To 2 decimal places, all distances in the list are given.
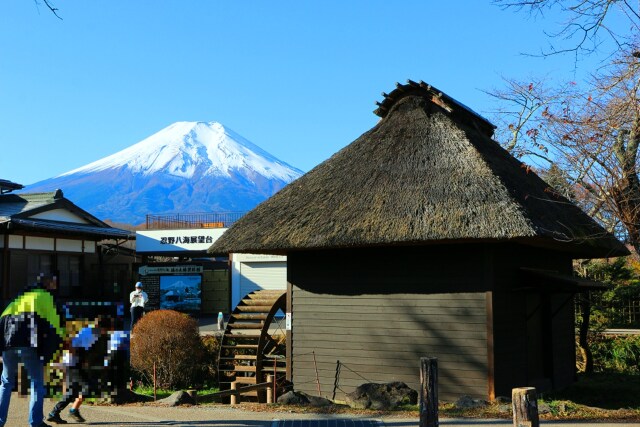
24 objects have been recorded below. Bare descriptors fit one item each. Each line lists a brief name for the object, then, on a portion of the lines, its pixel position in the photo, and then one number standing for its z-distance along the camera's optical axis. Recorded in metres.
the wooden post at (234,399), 15.84
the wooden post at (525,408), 6.87
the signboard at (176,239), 36.53
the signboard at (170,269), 34.69
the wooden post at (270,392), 16.33
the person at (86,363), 9.33
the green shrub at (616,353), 19.86
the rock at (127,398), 12.08
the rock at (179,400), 12.09
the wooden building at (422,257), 13.16
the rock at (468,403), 11.91
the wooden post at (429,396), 7.74
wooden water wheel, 17.31
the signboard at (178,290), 34.56
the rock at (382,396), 12.04
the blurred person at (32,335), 8.24
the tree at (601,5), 9.73
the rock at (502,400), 12.32
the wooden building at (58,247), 25.75
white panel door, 34.59
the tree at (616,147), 12.38
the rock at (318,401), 12.07
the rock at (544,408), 11.00
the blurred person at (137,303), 22.91
